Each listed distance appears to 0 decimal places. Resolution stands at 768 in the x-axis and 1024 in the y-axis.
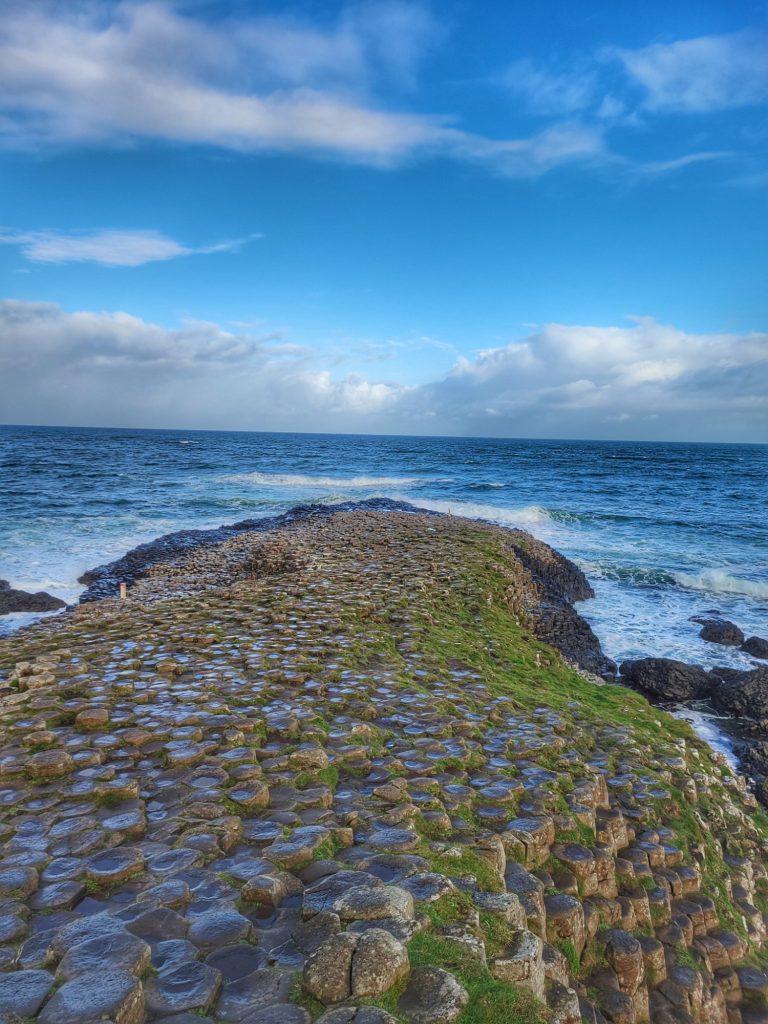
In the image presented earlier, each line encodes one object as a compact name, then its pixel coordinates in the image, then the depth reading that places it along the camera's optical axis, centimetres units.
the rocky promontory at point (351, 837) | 320
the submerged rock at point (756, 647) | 1738
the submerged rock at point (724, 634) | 1816
